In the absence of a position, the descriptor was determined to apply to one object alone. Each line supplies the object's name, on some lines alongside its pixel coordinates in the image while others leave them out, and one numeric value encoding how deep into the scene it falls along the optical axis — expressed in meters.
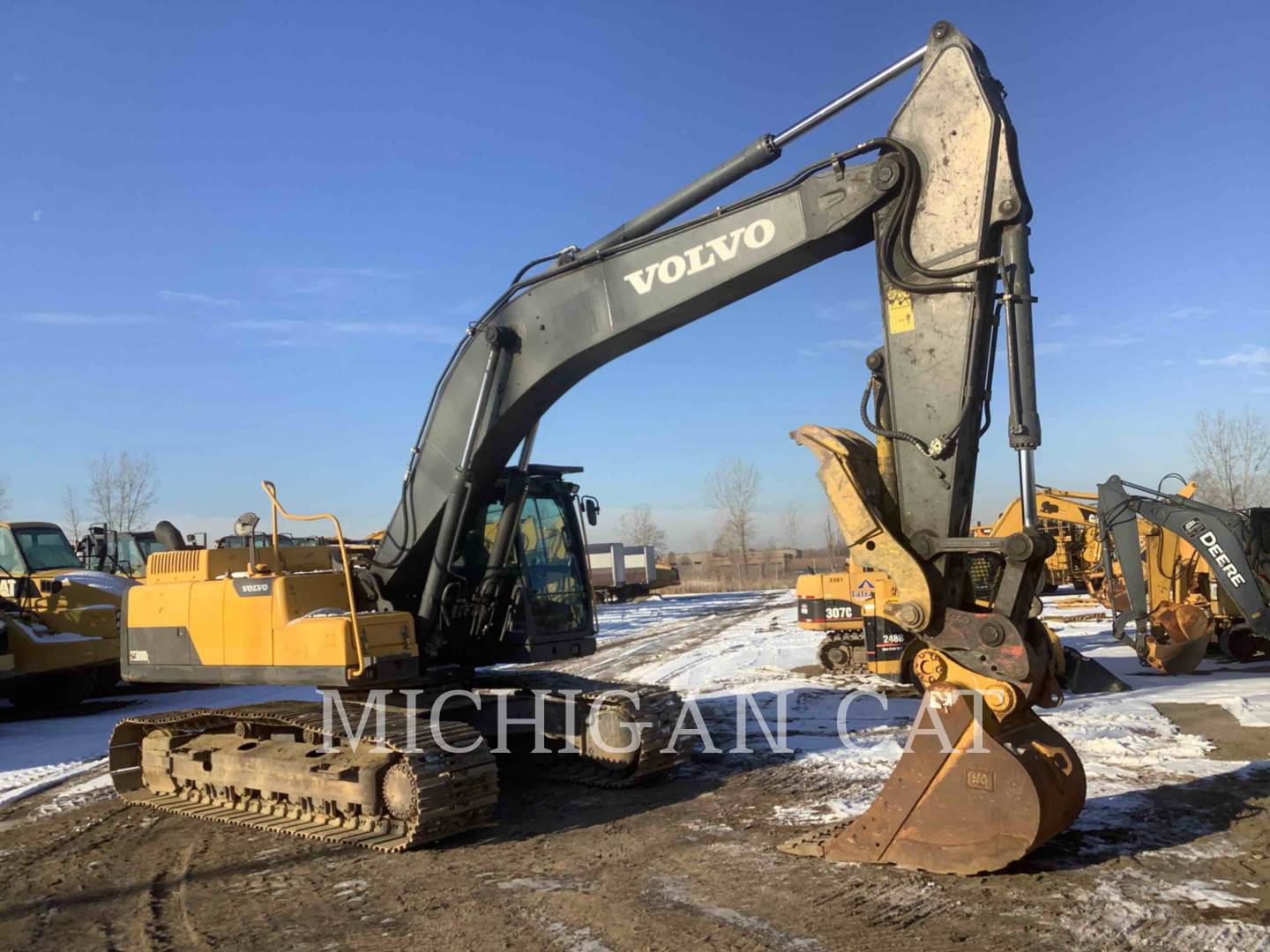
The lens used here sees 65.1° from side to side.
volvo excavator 5.37
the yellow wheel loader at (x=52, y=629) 13.88
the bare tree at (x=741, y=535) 63.41
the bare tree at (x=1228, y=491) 49.97
